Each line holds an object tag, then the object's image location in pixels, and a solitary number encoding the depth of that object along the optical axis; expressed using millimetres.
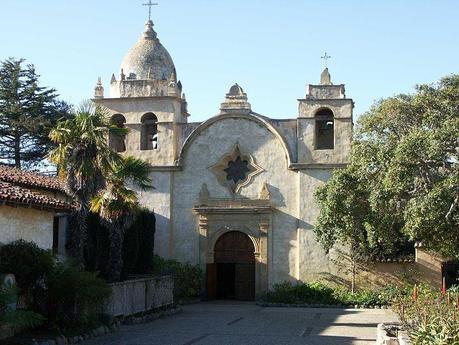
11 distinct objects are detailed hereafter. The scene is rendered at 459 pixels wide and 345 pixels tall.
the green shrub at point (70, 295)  19422
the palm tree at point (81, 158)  23469
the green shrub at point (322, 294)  32250
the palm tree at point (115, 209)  25422
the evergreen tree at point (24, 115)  44375
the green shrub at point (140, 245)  30359
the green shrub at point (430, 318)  13008
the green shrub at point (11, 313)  15219
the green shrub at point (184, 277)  34312
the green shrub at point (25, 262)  18766
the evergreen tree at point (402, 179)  24312
